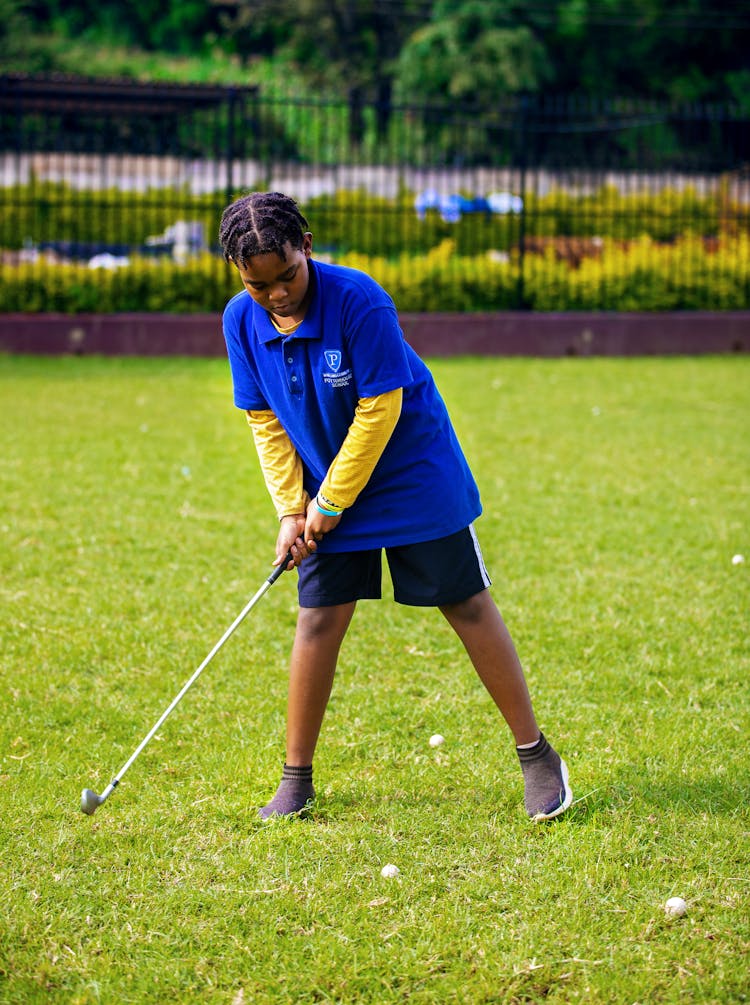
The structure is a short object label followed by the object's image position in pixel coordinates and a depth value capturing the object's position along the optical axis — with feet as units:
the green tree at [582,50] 122.83
